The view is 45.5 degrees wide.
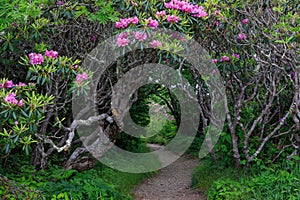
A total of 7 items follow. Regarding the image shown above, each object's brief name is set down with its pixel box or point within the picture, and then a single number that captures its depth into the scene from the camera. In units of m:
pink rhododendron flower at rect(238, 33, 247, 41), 5.05
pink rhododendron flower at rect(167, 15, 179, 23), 4.27
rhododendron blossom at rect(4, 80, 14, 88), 3.69
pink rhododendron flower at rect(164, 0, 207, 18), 4.42
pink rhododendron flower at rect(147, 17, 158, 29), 4.14
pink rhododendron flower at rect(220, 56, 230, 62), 5.02
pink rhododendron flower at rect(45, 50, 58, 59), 3.85
